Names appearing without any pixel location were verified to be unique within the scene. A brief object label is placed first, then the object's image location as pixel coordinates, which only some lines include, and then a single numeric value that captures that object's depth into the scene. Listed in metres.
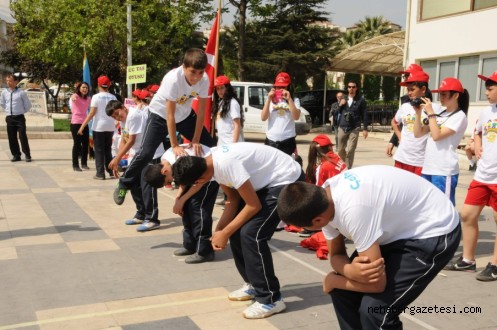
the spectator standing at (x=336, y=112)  10.10
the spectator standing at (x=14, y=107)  11.24
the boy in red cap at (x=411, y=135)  5.46
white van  16.69
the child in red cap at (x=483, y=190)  4.58
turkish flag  7.99
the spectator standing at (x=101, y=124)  9.75
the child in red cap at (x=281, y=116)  7.14
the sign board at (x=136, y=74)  13.47
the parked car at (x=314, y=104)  25.33
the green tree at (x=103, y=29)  20.52
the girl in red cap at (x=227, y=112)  6.98
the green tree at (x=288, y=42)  28.20
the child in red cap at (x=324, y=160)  5.72
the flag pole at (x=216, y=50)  8.03
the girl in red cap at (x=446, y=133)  4.95
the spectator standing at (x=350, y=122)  9.80
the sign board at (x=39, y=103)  19.55
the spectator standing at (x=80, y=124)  10.70
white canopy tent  21.80
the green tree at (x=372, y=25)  53.83
